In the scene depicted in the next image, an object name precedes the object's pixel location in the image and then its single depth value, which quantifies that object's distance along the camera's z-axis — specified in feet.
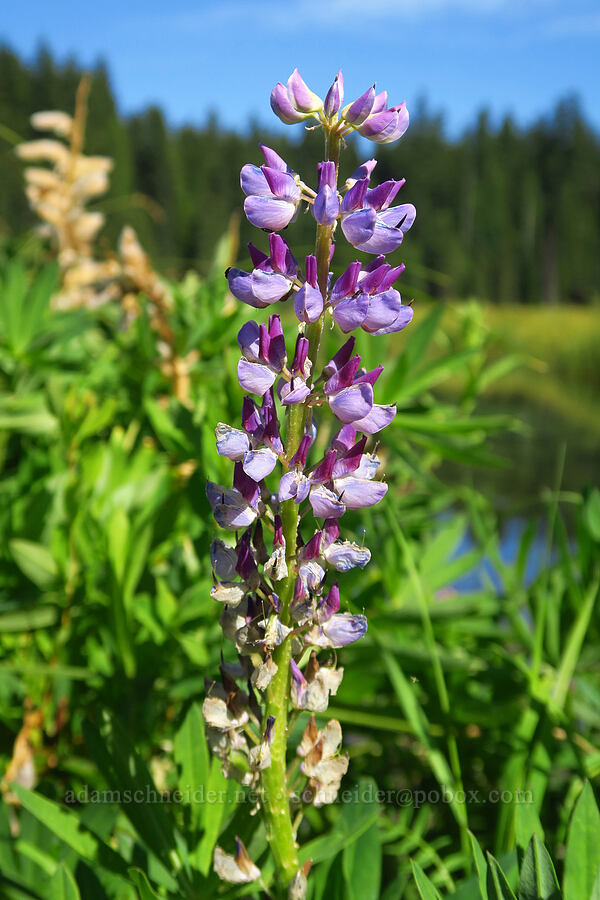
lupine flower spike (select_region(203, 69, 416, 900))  1.09
